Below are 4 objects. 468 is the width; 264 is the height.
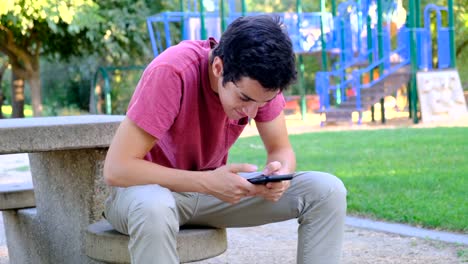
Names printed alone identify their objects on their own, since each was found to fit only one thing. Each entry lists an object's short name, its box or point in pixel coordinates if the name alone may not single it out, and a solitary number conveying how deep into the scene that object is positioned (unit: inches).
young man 105.4
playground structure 681.6
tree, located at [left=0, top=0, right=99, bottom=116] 815.7
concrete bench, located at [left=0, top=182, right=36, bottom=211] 172.2
